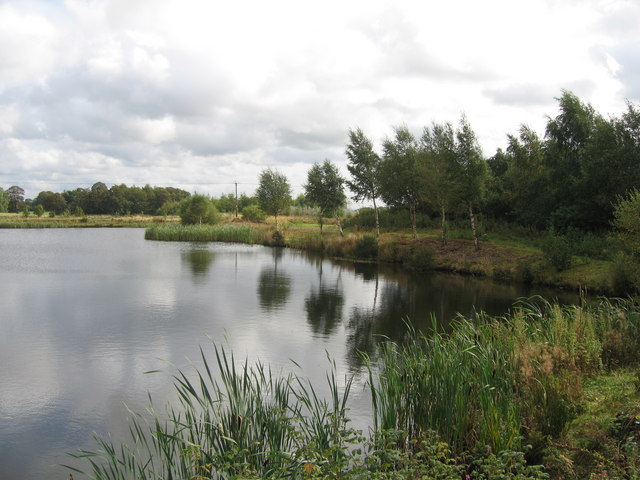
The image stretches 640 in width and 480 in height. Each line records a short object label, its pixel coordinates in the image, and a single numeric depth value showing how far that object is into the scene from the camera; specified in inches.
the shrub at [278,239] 1730.3
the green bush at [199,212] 2319.1
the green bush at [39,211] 3506.6
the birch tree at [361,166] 1471.5
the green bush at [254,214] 2459.8
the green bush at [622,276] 656.4
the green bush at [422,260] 1095.0
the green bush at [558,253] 831.7
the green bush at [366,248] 1307.8
